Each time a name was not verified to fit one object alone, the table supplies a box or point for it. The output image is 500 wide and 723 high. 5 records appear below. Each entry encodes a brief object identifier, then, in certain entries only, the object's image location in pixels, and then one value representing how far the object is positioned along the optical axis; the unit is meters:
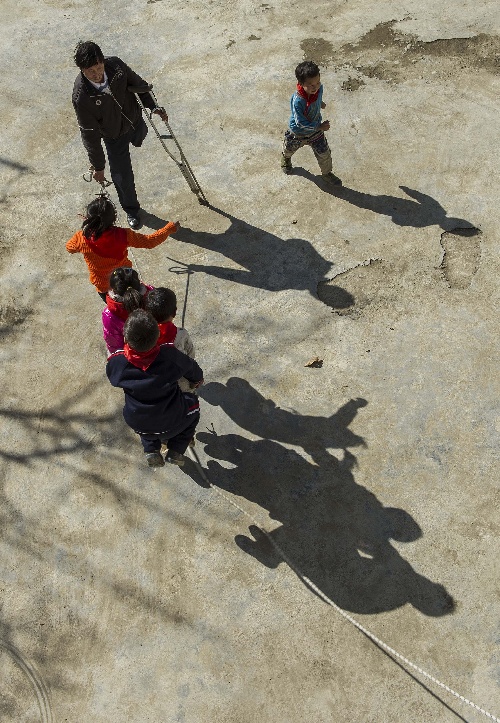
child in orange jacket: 4.23
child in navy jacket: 3.47
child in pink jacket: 3.96
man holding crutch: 4.57
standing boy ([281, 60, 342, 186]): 5.17
